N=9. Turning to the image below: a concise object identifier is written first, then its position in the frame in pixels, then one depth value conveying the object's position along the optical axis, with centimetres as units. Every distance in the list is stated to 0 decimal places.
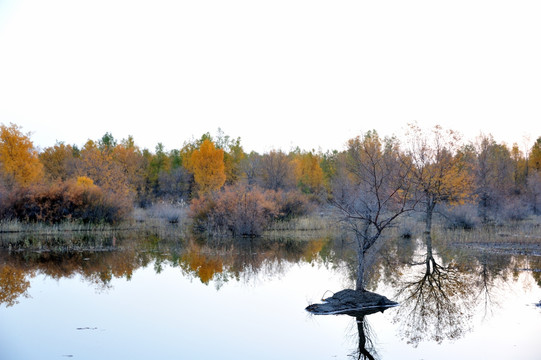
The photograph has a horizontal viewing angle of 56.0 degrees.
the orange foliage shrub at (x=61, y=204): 2648
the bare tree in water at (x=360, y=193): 1052
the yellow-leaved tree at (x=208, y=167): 4478
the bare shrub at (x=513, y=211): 3159
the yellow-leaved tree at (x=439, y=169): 2597
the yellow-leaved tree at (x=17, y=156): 3531
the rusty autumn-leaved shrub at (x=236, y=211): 2492
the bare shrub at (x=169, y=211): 3291
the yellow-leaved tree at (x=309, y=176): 5578
